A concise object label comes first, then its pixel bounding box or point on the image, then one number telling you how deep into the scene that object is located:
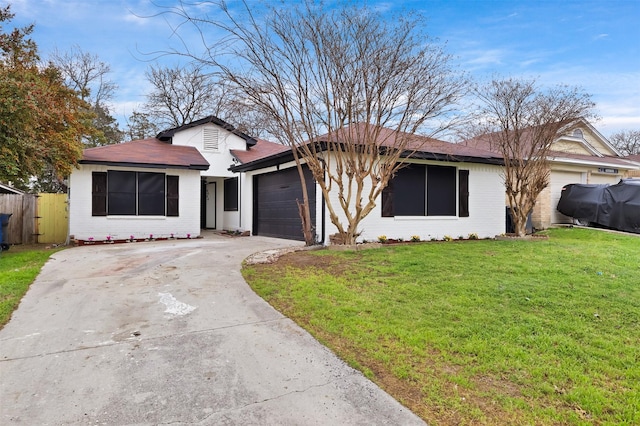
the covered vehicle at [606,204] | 13.37
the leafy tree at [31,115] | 8.38
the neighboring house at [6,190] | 14.05
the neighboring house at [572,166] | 15.27
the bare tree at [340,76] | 8.07
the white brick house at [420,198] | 10.73
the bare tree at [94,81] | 21.97
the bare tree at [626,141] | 39.66
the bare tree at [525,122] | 10.85
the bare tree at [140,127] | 26.31
